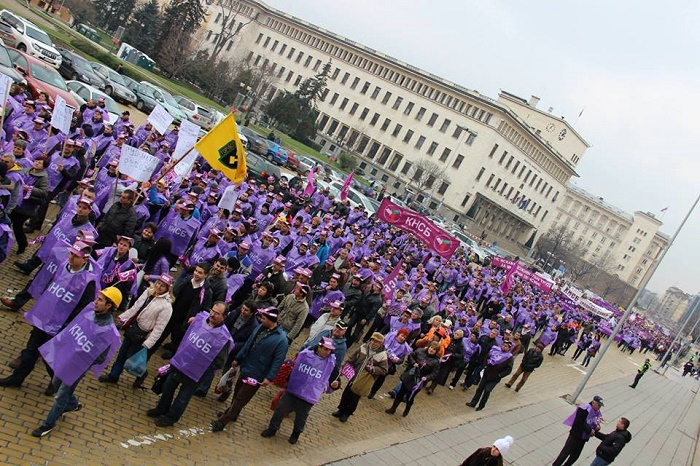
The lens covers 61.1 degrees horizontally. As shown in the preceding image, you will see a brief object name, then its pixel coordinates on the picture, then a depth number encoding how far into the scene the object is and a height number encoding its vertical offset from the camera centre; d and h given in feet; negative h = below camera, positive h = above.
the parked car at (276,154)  128.08 -7.17
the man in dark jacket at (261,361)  23.90 -9.02
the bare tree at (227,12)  319.27 +37.45
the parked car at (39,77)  58.54 -8.00
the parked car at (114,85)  97.35 -8.02
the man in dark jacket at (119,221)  29.91 -8.41
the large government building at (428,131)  253.44 +28.29
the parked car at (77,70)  93.40 -8.38
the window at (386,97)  278.87 +31.84
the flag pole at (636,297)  57.31 +1.03
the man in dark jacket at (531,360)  50.11 -7.99
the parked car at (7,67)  55.36 -7.97
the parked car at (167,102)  106.83 -7.33
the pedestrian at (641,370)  80.33 -7.02
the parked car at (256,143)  122.72 -6.76
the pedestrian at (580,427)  34.76 -7.66
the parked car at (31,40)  85.46 -6.99
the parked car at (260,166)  83.91 -7.34
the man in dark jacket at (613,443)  33.91 -7.41
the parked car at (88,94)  70.13 -8.30
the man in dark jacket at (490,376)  40.42 -8.91
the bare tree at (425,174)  252.21 +8.40
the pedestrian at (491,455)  23.43 -7.89
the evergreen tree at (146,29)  204.44 +4.95
